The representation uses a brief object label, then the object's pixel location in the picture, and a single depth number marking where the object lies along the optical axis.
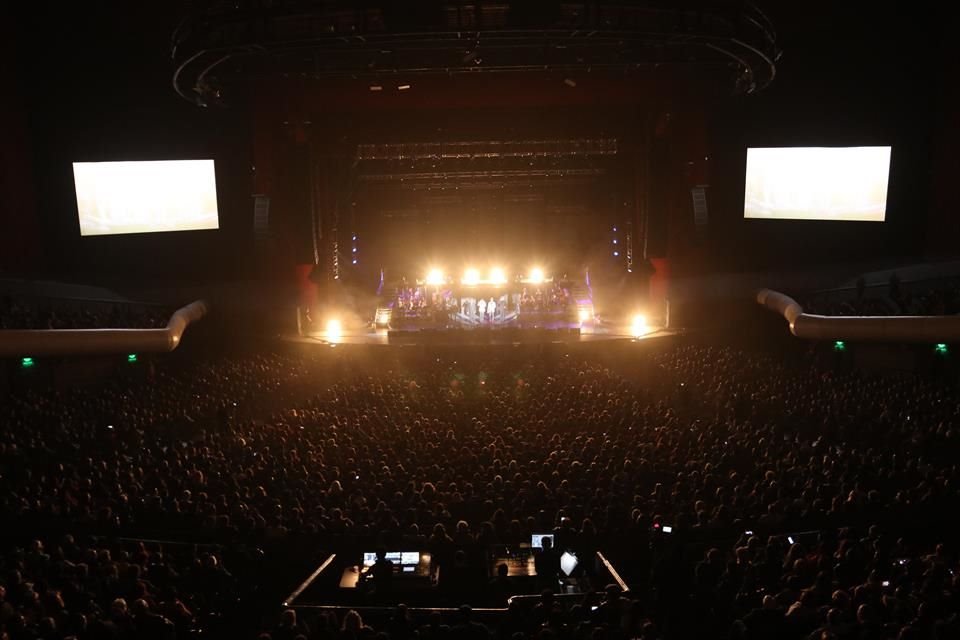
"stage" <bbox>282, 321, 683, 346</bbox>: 21.97
